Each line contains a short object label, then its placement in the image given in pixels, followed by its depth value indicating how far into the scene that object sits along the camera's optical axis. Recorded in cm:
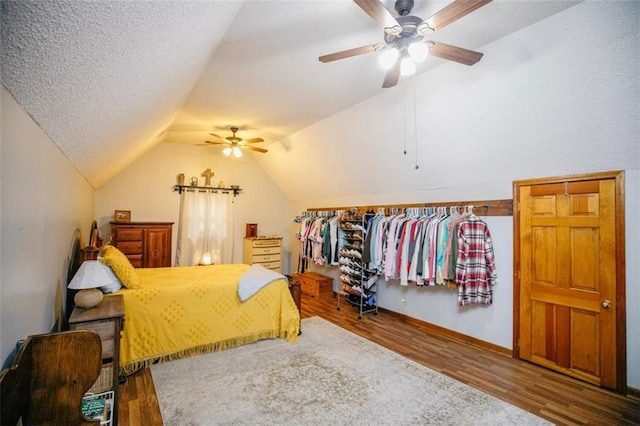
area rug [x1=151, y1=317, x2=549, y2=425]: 216
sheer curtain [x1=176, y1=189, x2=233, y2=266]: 577
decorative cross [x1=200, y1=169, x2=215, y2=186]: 604
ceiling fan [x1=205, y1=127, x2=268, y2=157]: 450
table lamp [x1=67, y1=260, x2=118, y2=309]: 210
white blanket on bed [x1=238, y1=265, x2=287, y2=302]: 328
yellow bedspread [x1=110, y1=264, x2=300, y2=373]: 278
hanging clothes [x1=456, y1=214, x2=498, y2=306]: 331
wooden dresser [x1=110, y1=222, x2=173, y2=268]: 465
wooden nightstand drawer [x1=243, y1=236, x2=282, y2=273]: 613
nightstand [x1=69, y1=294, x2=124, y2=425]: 195
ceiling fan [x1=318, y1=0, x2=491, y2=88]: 161
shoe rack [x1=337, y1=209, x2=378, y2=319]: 456
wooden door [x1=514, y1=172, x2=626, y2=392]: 260
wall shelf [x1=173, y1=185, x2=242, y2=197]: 580
